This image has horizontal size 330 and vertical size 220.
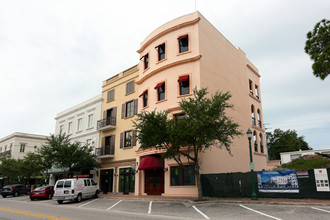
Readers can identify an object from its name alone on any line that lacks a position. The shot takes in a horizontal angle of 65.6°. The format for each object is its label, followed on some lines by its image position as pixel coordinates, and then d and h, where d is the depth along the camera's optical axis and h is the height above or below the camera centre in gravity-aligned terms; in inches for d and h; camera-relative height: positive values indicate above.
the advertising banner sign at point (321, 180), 545.0 -20.6
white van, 754.8 -55.2
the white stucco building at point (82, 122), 1239.5 +252.5
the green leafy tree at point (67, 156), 1040.2 +60.6
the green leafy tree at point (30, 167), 1391.5 +22.9
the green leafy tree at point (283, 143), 2518.5 +271.4
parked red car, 948.0 -78.9
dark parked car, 1166.3 -85.7
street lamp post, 610.5 -46.0
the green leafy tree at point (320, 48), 543.5 +275.6
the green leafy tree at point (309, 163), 951.1 +26.3
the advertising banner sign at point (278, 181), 592.4 -25.6
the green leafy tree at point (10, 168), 1389.0 +17.8
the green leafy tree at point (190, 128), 603.2 +100.3
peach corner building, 813.2 +269.3
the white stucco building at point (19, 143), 1975.9 +218.3
